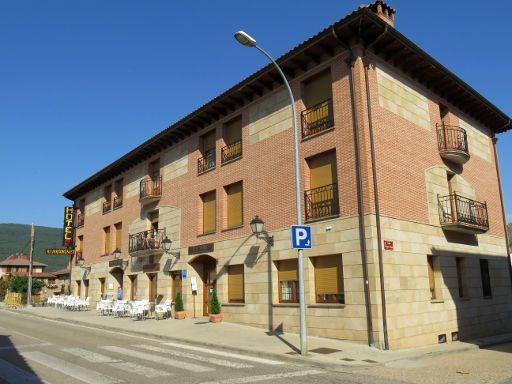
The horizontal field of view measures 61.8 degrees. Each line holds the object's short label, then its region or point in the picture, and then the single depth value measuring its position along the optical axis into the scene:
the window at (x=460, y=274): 15.88
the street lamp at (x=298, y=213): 10.36
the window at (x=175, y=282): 20.70
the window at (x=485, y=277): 17.17
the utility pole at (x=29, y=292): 32.25
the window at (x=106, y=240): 27.93
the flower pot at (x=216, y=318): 17.23
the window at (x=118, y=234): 26.58
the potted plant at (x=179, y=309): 18.92
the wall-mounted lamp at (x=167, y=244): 20.35
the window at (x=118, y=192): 27.21
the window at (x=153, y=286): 22.47
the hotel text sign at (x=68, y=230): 32.44
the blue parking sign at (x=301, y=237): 10.73
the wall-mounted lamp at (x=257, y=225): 14.60
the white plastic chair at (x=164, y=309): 19.20
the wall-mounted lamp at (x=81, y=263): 29.62
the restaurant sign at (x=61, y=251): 31.62
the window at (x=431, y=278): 14.33
